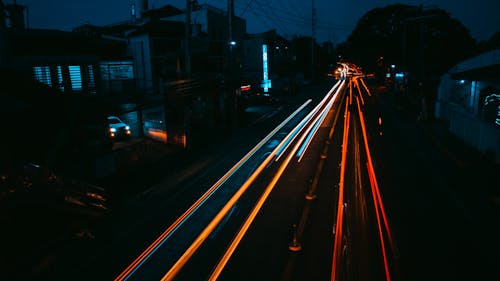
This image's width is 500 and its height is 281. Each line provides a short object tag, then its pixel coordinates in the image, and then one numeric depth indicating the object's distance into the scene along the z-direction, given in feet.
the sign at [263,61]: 170.60
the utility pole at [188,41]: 64.80
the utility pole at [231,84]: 86.84
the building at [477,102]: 53.93
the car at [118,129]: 81.95
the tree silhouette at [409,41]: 137.18
